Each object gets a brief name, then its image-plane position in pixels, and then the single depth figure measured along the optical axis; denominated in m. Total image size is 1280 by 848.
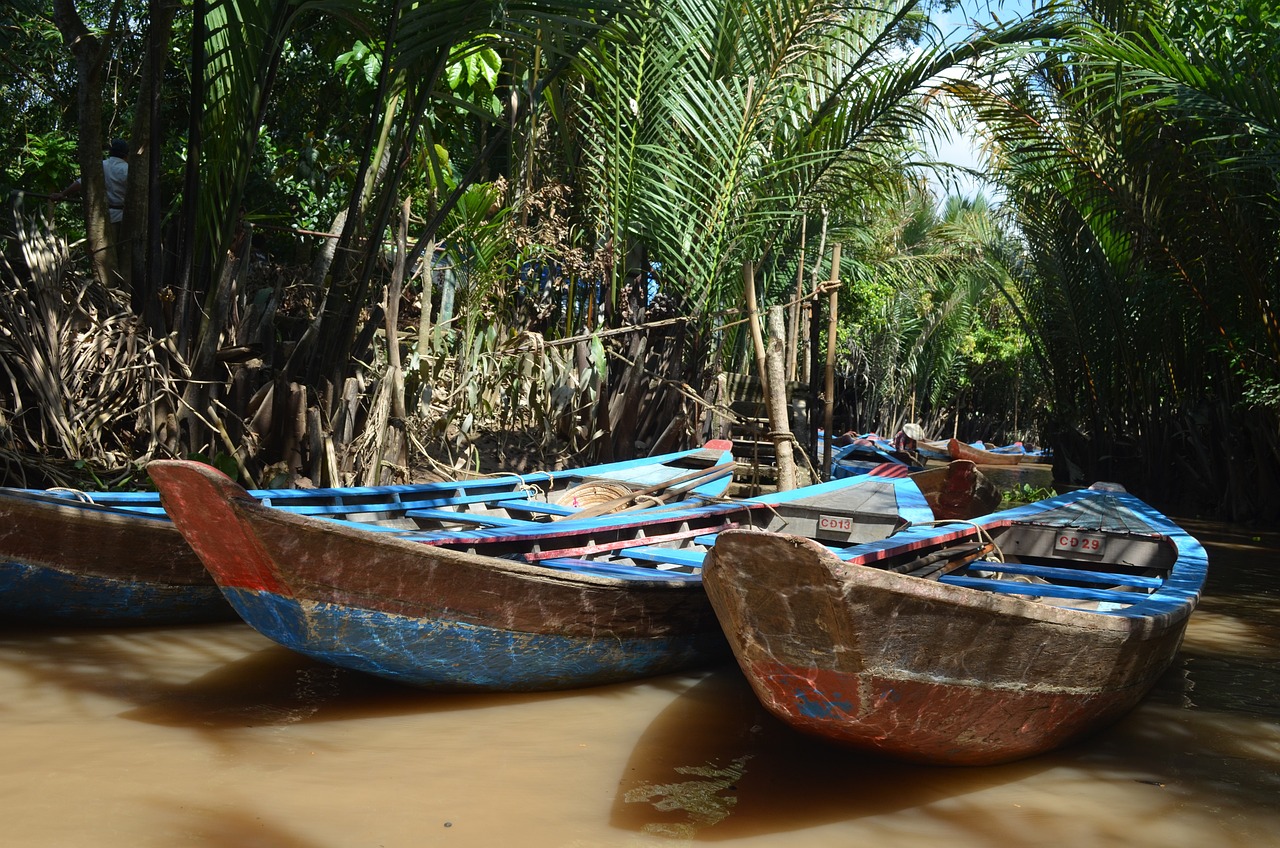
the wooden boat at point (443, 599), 3.66
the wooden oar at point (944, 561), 4.66
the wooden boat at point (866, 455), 12.33
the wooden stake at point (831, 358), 9.18
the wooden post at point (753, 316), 6.99
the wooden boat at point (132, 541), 4.53
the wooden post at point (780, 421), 7.00
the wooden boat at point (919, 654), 3.02
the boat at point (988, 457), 20.99
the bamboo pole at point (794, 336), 9.39
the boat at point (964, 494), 8.46
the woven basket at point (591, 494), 6.34
